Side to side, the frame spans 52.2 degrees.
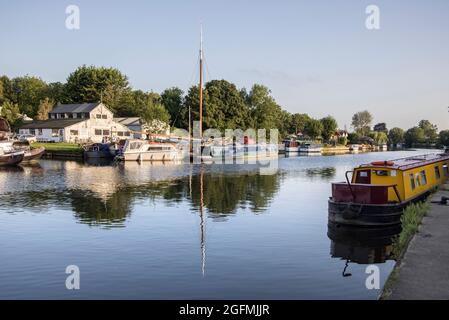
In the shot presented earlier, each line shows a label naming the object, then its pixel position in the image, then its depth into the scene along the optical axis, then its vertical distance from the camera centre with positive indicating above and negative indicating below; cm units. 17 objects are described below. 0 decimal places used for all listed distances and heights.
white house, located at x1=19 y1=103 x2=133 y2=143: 10581 +474
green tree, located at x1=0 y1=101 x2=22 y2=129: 11769 +805
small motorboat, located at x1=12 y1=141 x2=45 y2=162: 7378 -115
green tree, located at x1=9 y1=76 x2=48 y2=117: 14611 +1783
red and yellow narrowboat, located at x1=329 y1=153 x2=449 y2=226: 2458 -294
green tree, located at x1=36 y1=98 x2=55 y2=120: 12525 +1012
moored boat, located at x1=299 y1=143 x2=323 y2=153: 12950 -130
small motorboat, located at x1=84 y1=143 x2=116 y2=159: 8056 -83
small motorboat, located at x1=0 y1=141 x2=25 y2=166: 6626 -142
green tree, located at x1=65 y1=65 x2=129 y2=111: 14262 +1861
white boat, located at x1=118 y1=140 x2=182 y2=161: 7694 -110
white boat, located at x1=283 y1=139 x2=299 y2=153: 13200 -75
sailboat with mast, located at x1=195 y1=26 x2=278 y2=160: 8775 -120
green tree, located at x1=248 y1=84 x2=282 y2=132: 14988 +1204
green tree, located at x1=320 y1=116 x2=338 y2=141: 19475 +695
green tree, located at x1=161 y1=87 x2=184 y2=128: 14000 +1489
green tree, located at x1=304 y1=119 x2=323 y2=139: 18800 +629
